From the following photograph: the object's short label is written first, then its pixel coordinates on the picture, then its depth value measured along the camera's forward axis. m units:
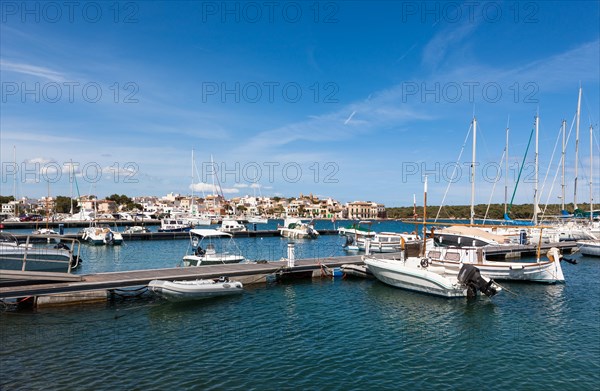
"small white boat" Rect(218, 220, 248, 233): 86.62
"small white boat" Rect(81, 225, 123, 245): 58.47
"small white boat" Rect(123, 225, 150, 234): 72.18
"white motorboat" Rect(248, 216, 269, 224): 154.88
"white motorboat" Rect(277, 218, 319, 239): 79.44
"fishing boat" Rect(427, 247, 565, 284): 29.55
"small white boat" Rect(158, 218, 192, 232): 81.62
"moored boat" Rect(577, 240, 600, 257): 48.22
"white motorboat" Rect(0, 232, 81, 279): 27.07
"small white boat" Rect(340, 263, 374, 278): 31.80
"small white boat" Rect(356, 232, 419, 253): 48.56
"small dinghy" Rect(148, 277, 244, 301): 22.34
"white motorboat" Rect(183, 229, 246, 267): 32.84
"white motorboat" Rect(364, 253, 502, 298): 24.88
